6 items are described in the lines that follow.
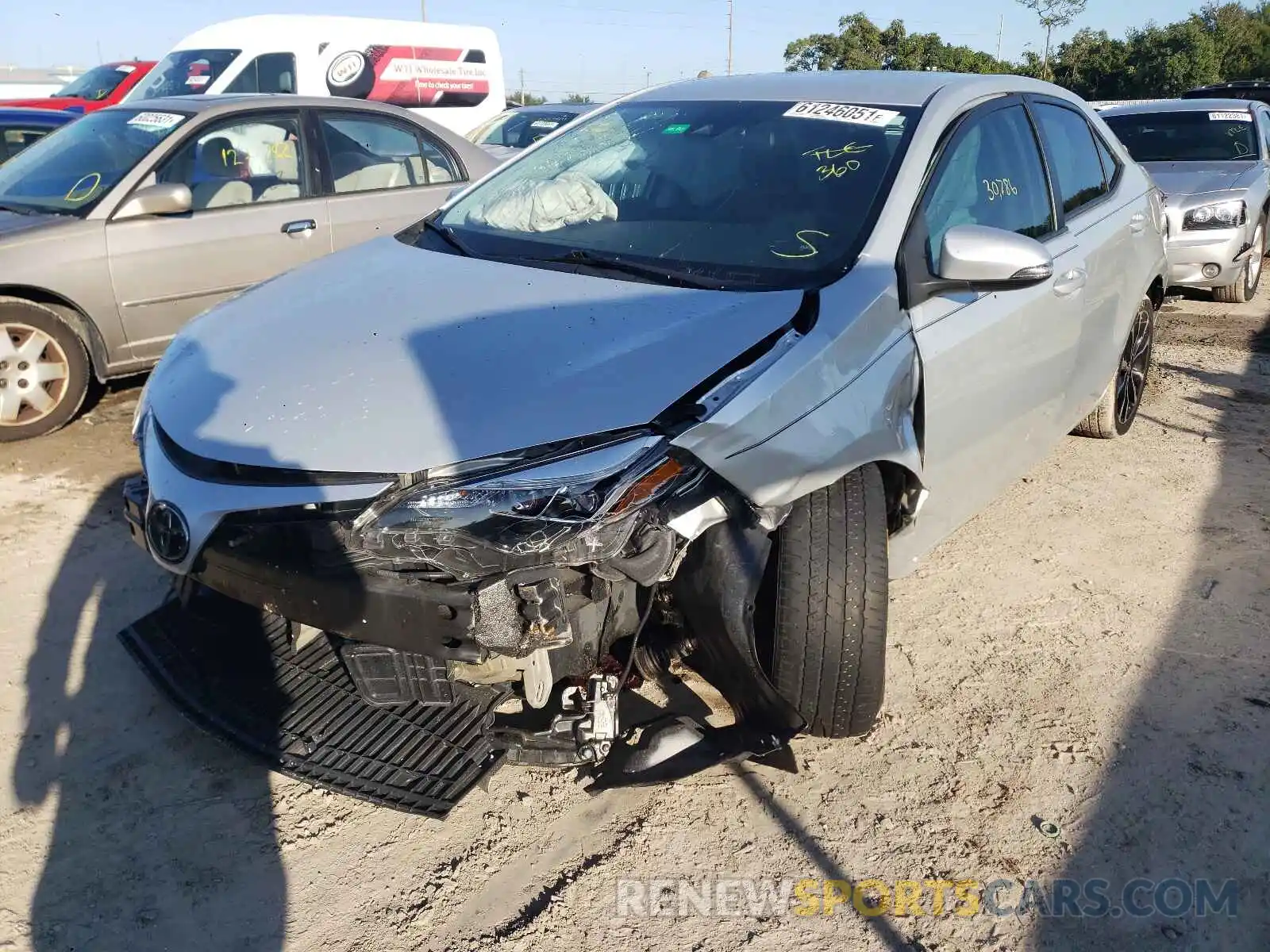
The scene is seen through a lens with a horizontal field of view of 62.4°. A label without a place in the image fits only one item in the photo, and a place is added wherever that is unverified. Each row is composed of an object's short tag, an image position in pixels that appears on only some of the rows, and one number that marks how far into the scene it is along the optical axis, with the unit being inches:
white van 488.1
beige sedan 195.8
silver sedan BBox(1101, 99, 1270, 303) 308.3
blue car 346.9
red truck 555.8
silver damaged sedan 87.1
